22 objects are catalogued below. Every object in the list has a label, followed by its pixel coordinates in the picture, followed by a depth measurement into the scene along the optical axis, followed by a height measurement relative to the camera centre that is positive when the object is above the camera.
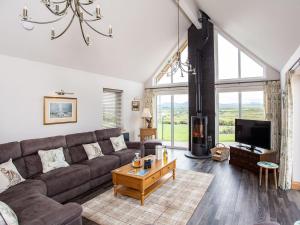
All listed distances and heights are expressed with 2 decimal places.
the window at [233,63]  5.88 +1.75
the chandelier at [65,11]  1.65 +1.00
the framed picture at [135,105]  7.04 +0.40
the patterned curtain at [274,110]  5.26 +0.18
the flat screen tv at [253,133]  4.46 -0.43
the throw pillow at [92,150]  4.21 -0.82
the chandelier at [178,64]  3.62 +1.07
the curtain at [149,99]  7.45 +0.67
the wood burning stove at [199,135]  6.03 -0.63
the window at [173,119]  7.15 -0.13
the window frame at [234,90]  5.75 +0.86
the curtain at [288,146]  3.60 -0.58
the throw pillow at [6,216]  1.61 -0.90
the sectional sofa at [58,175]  2.02 -1.04
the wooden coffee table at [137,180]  3.06 -1.12
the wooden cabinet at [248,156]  4.43 -1.01
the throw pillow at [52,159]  3.38 -0.84
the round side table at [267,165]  3.61 -0.98
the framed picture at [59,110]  4.16 +0.13
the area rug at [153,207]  2.67 -1.48
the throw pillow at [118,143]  4.94 -0.74
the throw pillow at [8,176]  2.65 -0.91
